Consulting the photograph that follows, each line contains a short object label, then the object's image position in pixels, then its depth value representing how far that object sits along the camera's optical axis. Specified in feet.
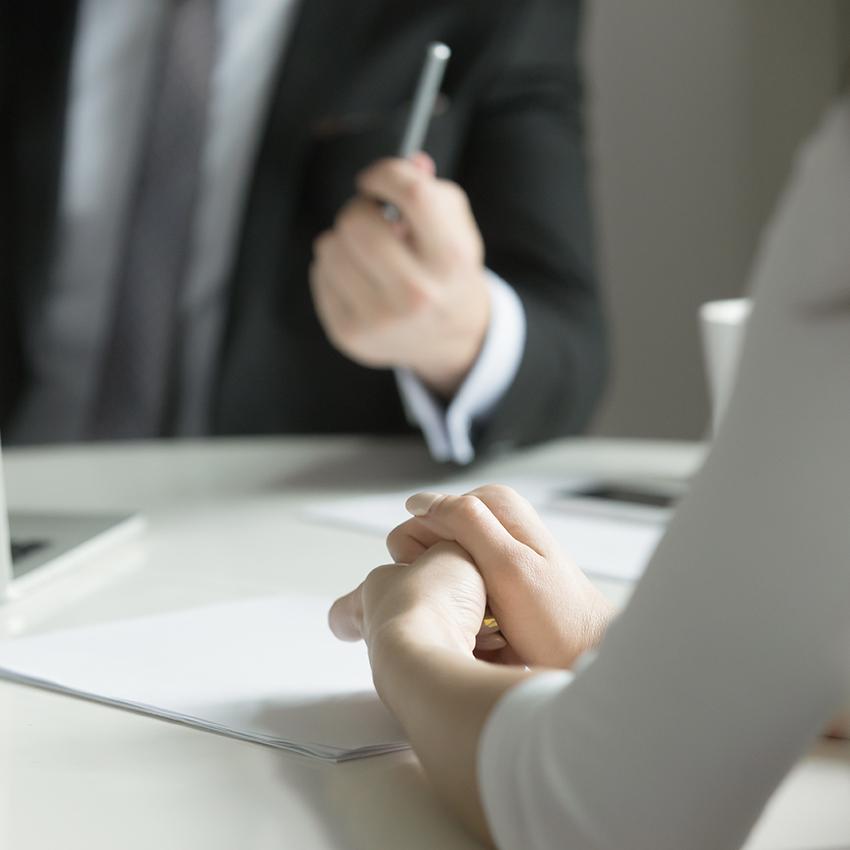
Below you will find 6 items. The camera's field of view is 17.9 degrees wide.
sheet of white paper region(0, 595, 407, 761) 3.02
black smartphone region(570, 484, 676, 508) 4.43
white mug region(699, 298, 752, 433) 4.31
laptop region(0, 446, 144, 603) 4.03
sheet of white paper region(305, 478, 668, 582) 4.10
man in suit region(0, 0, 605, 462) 5.56
